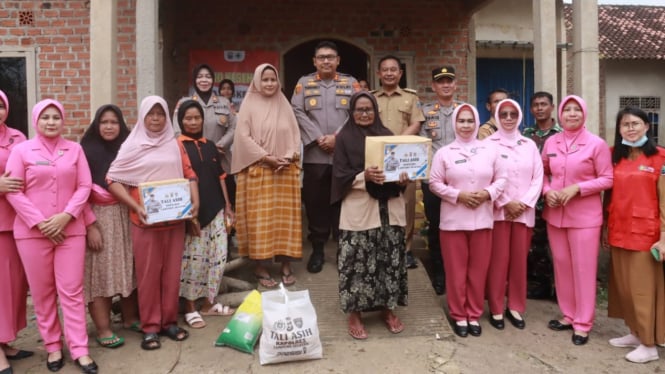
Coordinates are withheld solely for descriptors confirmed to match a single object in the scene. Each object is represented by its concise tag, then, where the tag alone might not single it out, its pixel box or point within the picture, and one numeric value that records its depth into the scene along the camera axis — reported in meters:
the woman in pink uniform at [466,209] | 3.69
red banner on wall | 7.12
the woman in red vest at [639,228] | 3.48
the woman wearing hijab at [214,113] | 4.66
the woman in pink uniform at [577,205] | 3.73
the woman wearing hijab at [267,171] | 4.25
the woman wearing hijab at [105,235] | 3.50
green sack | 3.53
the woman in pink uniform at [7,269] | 3.27
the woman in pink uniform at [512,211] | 3.84
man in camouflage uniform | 4.30
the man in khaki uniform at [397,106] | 4.46
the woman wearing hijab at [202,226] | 3.82
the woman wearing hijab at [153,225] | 3.45
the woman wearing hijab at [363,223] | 3.61
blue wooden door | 11.29
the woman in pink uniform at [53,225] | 3.18
